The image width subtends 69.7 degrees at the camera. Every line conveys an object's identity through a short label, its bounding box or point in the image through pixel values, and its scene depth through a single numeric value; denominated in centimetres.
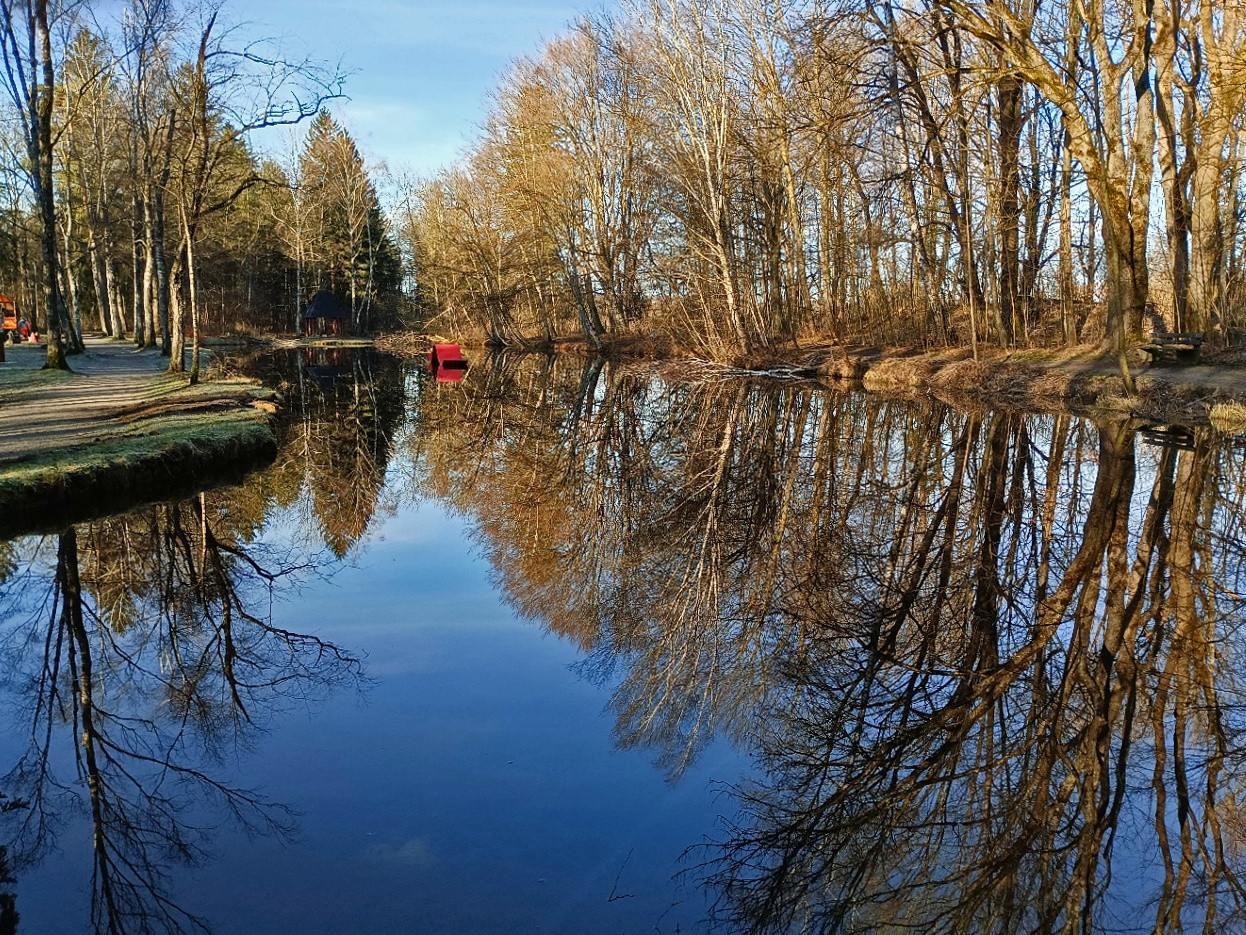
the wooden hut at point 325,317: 5588
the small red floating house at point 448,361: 3472
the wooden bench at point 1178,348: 1745
